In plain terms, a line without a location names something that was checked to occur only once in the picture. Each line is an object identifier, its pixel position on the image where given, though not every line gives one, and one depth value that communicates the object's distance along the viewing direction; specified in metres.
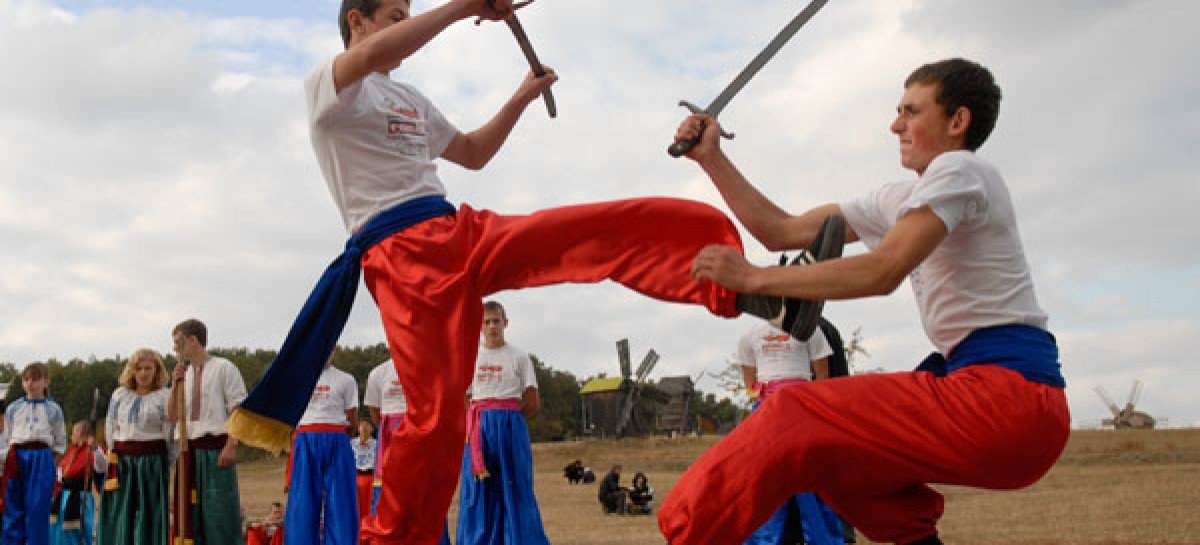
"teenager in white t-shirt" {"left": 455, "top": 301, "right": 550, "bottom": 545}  9.06
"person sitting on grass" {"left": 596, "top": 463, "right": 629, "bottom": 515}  19.22
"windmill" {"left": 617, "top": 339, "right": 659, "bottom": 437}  63.09
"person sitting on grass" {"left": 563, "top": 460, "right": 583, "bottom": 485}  33.66
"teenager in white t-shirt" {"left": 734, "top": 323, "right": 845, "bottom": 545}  8.98
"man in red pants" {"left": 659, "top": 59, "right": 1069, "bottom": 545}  3.01
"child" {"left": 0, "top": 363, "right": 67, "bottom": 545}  12.23
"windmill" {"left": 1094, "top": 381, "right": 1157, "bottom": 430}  59.81
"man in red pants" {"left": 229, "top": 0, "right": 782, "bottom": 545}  3.76
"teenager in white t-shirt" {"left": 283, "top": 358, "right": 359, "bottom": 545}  10.21
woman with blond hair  9.29
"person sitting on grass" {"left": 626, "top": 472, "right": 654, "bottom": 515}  19.41
